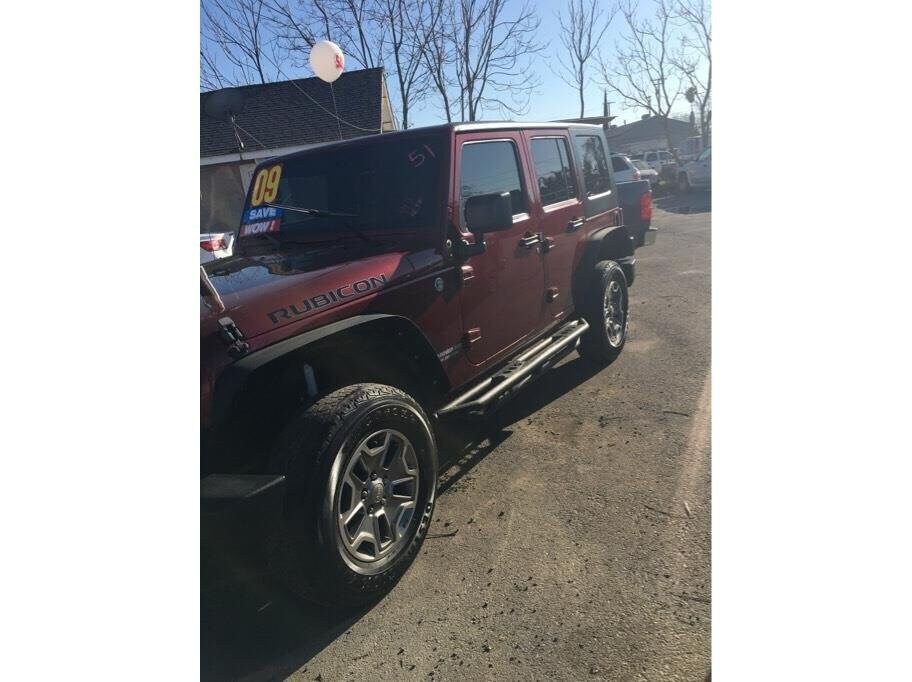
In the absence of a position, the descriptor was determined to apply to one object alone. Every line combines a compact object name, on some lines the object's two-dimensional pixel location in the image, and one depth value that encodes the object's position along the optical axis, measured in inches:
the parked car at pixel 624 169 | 445.7
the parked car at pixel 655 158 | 1120.3
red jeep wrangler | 77.7
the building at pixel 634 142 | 1198.3
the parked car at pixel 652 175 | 653.0
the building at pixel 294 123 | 253.0
